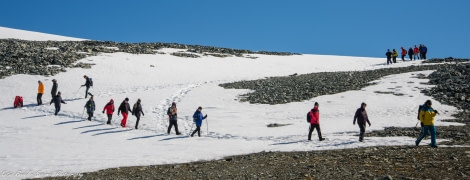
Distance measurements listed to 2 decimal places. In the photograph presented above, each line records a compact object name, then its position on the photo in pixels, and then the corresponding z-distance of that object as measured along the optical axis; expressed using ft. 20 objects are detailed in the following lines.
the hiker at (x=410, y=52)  176.53
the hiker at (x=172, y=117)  72.95
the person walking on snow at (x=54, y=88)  100.22
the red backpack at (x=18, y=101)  96.50
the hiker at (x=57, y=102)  89.89
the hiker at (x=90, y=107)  83.92
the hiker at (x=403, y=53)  177.27
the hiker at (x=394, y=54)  174.70
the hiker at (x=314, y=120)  64.69
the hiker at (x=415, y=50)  177.38
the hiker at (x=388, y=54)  172.33
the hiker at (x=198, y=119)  71.10
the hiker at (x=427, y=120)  52.97
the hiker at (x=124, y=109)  79.62
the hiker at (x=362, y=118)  61.77
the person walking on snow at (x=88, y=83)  110.92
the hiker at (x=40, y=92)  99.71
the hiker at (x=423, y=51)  176.45
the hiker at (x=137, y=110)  79.56
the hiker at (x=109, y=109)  80.43
